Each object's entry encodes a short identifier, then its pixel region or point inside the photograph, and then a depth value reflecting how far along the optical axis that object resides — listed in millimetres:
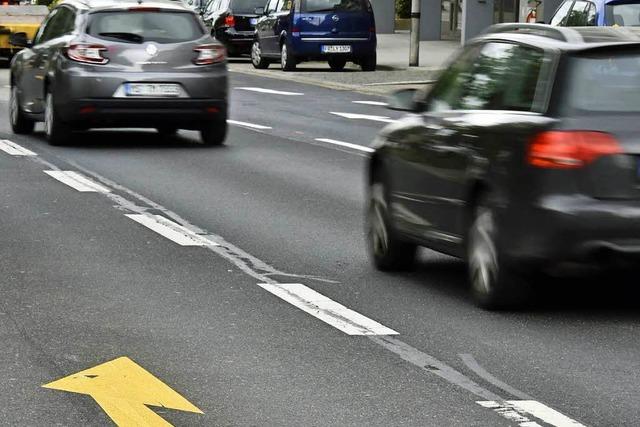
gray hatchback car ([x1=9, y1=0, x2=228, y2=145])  19344
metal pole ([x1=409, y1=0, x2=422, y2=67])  36562
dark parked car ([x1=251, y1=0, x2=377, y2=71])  36906
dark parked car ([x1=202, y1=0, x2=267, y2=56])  43312
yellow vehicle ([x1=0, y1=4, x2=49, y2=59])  39344
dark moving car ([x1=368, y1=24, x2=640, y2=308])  8594
